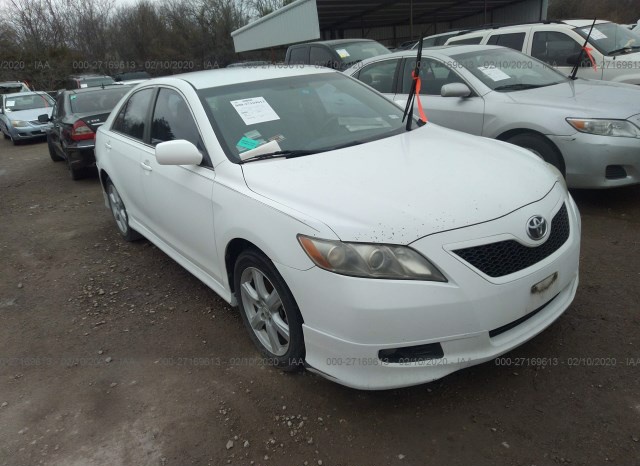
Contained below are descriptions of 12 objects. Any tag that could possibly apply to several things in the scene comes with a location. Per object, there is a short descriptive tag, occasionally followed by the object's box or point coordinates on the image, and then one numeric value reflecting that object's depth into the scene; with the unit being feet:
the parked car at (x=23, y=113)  44.01
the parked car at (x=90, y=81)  67.19
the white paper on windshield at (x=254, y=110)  10.28
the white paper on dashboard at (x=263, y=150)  9.48
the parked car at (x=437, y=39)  34.74
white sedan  7.02
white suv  23.58
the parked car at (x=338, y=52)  34.04
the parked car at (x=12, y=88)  59.41
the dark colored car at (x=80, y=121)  24.94
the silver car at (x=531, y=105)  14.40
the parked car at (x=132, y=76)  78.64
